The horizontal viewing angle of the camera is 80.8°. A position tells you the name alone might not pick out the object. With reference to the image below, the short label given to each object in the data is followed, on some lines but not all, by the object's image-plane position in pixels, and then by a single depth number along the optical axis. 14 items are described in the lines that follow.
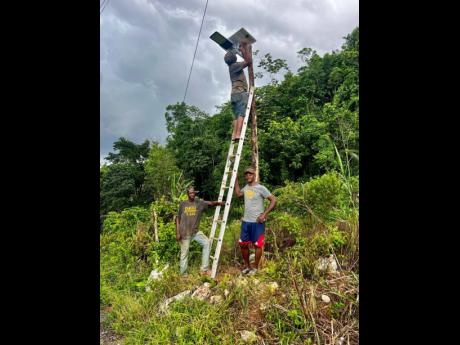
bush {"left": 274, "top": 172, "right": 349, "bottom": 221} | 4.74
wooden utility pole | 4.62
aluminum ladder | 4.05
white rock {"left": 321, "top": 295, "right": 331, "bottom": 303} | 2.97
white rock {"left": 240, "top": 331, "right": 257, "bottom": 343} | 2.68
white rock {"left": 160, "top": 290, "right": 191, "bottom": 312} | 3.52
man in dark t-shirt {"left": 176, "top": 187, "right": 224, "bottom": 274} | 4.48
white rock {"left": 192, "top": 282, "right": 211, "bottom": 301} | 3.55
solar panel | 4.26
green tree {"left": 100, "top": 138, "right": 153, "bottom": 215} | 16.84
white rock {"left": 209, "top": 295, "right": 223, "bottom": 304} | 3.37
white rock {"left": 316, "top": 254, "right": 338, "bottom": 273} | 3.51
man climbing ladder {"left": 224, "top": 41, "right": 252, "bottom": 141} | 4.31
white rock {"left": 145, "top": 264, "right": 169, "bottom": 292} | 4.25
